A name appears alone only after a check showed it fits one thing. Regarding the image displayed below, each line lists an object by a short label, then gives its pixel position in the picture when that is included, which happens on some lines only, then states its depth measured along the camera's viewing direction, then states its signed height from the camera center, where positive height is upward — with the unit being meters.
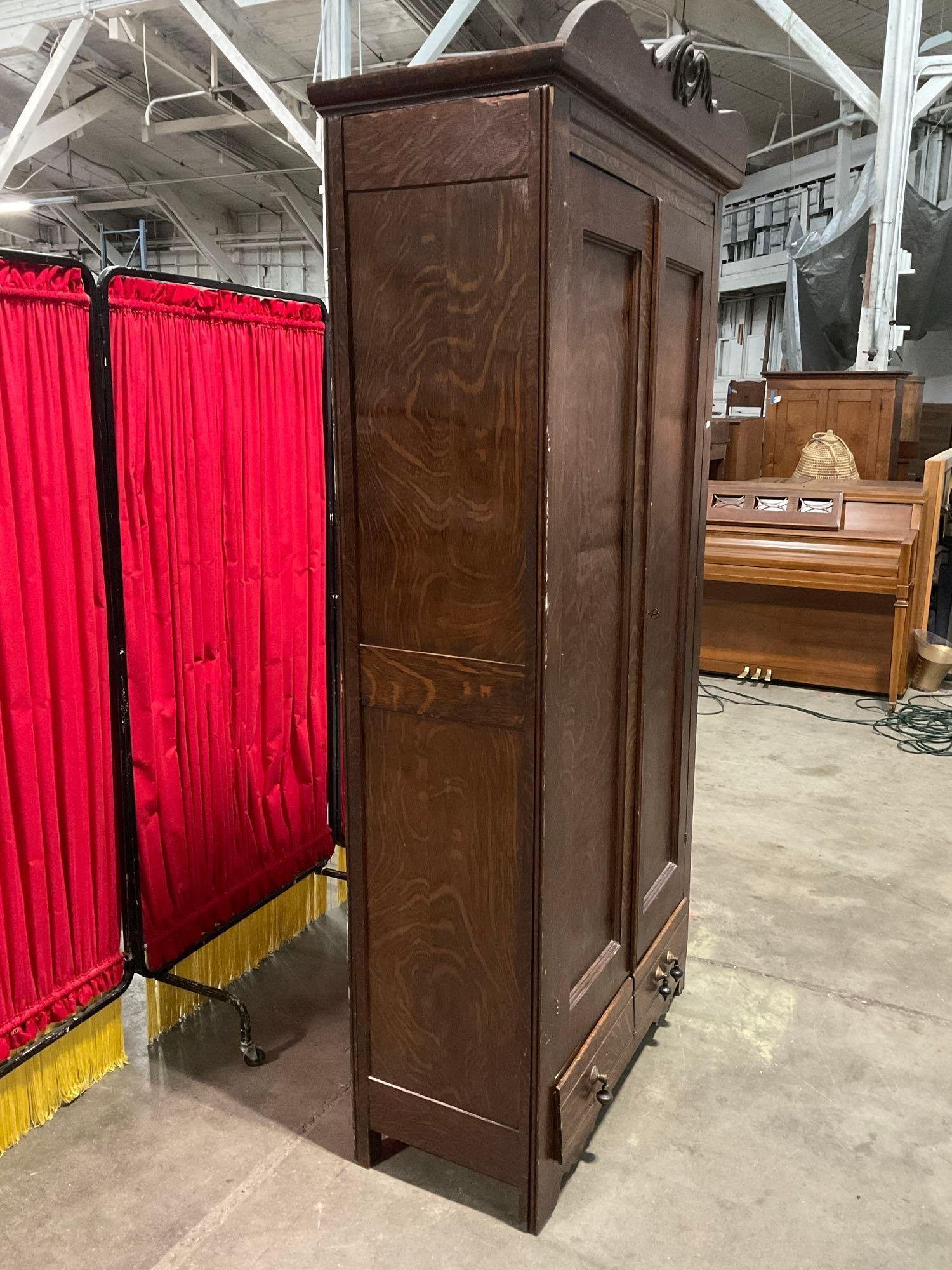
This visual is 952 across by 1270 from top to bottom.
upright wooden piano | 5.12 -0.70
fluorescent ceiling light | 7.25 +1.80
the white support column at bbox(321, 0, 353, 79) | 5.59 +2.30
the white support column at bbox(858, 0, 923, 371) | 6.84 +1.93
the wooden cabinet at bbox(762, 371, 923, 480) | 7.57 +0.26
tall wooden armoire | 1.50 -0.16
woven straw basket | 6.77 -0.09
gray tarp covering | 8.11 +1.40
